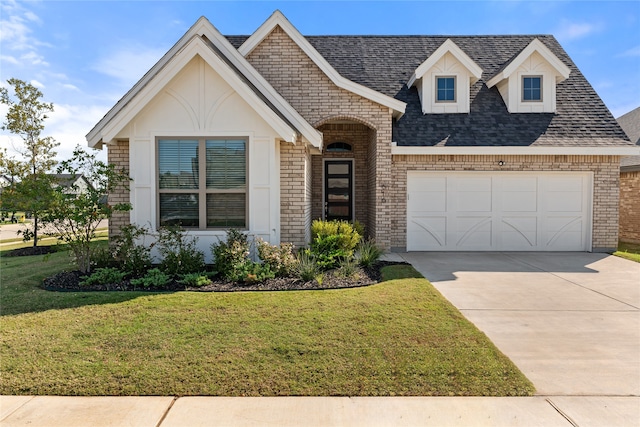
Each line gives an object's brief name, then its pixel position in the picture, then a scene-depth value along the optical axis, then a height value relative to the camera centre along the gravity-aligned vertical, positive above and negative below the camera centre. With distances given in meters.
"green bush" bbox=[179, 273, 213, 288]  6.63 -1.32
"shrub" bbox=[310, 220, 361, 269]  8.12 -0.81
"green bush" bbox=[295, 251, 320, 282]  6.97 -1.18
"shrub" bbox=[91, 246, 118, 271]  7.71 -1.10
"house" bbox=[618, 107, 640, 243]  13.75 +0.30
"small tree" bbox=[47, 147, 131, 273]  7.01 +0.01
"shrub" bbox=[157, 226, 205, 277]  7.29 -0.92
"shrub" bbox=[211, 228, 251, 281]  7.04 -1.01
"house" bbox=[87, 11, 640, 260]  7.97 +1.61
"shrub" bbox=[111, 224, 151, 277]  7.34 -0.93
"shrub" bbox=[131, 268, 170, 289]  6.59 -1.31
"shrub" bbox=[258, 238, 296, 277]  7.28 -1.00
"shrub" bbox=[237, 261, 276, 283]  6.78 -1.24
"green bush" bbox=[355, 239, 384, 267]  8.38 -1.11
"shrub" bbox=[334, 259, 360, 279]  7.34 -1.29
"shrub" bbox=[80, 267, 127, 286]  6.68 -1.28
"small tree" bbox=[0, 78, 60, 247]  12.75 +2.75
